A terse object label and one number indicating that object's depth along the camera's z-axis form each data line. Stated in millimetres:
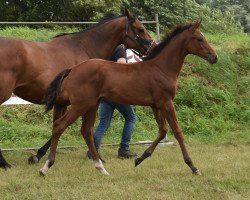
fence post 15236
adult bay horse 11481
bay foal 10310
